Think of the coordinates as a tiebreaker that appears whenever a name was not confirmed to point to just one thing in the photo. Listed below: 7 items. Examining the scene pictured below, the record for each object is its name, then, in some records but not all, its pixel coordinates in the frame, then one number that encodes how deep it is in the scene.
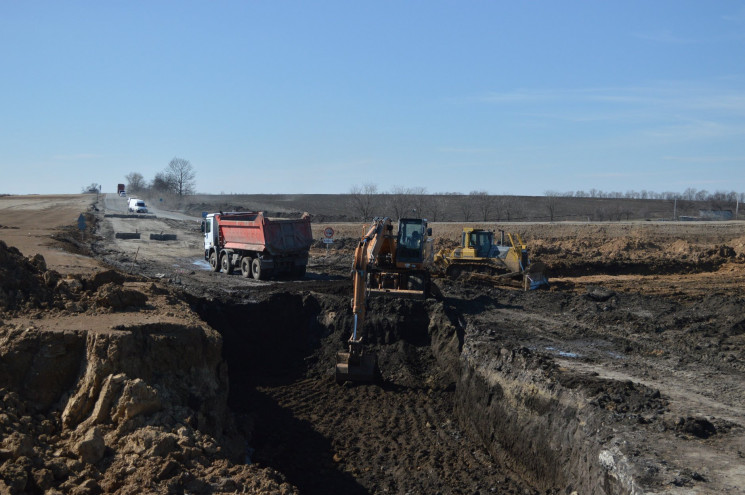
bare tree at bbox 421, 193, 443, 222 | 73.45
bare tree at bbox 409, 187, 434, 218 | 76.00
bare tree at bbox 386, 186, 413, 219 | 70.59
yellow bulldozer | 24.00
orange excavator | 16.28
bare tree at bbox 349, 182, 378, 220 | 73.12
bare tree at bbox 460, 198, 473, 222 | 72.62
